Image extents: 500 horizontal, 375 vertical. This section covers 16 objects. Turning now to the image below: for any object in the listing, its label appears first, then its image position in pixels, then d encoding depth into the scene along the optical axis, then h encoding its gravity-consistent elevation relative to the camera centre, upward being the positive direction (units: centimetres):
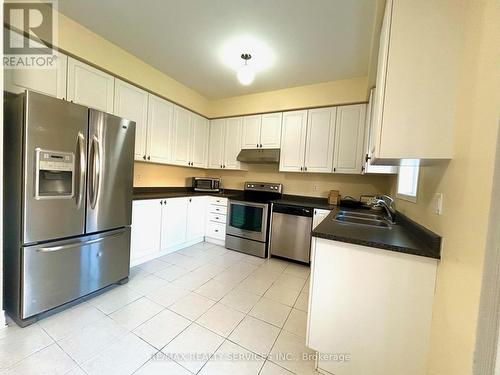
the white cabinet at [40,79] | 179 +81
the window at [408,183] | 172 +6
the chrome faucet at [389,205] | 191 -17
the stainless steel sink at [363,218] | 196 -33
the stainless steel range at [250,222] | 317 -68
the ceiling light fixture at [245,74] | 229 +118
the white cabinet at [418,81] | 101 +55
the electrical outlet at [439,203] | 113 -7
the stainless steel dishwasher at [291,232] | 292 -73
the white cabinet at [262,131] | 350 +87
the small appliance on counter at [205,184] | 390 -13
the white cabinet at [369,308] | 109 -69
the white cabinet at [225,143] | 386 +68
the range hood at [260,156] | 344 +42
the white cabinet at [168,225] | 257 -75
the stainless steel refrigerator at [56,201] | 149 -27
